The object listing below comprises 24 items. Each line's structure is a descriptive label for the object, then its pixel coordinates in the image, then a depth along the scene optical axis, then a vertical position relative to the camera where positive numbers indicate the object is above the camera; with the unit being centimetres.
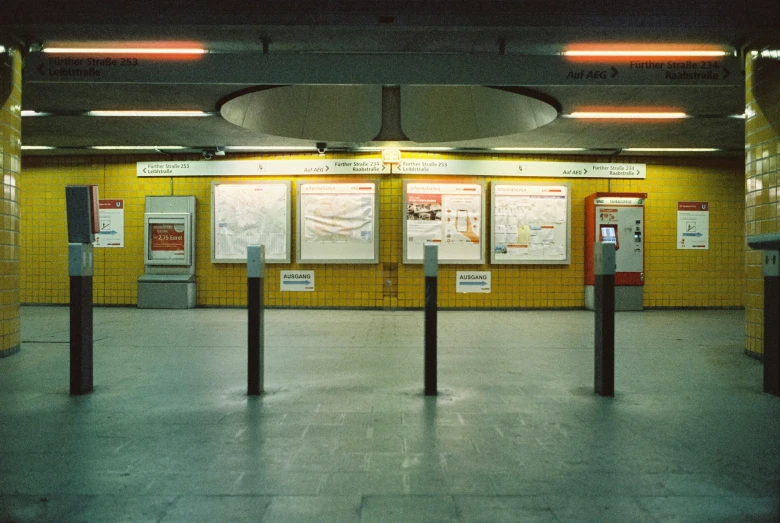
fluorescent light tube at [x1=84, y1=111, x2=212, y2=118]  809 +217
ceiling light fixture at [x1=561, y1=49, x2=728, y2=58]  577 +223
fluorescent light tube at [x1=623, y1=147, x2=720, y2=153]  1071 +215
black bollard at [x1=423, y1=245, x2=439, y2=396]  408 -51
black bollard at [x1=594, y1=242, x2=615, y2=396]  404 -54
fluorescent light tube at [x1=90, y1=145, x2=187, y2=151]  1076 +217
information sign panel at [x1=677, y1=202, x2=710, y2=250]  1146 +60
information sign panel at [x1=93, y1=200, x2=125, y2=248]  1144 +60
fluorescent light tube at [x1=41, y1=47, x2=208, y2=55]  573 +223
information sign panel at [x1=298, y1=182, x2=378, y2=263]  1092 +63
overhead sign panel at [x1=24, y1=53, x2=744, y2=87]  571 +202
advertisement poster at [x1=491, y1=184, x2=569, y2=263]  1102 +61
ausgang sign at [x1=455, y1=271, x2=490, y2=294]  1105 -62
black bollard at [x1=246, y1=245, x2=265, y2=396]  403 -49
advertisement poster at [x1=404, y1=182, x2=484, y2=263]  1088 +73
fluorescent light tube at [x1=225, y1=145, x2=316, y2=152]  1053 +214
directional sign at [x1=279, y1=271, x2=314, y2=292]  1107 -61
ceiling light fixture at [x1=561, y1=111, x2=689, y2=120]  807 +215
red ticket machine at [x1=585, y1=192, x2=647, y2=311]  1078 +40
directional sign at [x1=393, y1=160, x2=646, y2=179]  1076 +176
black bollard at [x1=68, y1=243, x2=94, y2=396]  400 -51
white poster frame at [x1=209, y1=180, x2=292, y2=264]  1098 +60
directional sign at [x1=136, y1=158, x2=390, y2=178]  1079 +179
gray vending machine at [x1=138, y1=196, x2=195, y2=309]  1098 -6
